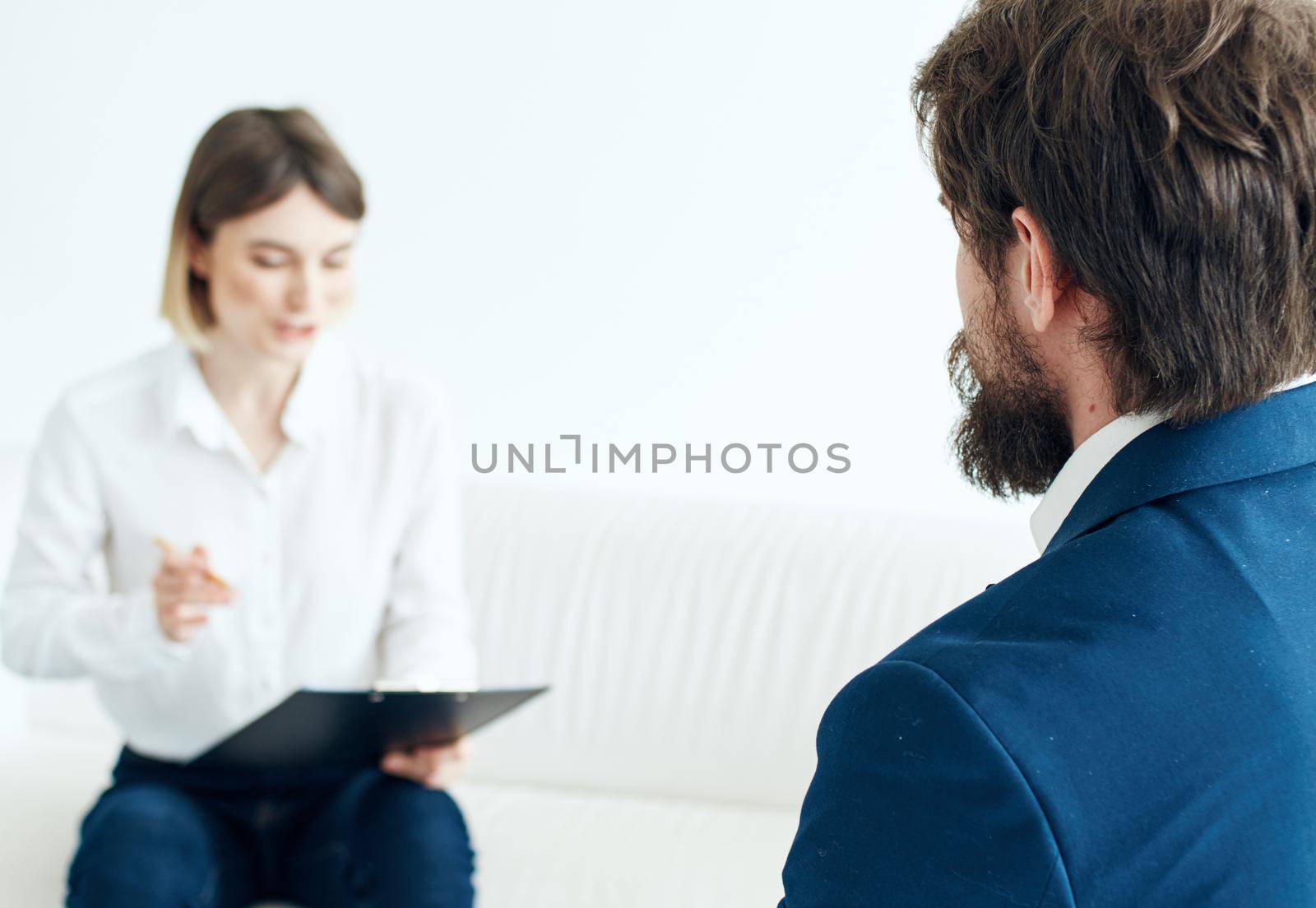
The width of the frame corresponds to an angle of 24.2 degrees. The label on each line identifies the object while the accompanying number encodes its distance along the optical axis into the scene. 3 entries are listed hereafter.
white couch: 2.88
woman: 2.66
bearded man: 1.80
